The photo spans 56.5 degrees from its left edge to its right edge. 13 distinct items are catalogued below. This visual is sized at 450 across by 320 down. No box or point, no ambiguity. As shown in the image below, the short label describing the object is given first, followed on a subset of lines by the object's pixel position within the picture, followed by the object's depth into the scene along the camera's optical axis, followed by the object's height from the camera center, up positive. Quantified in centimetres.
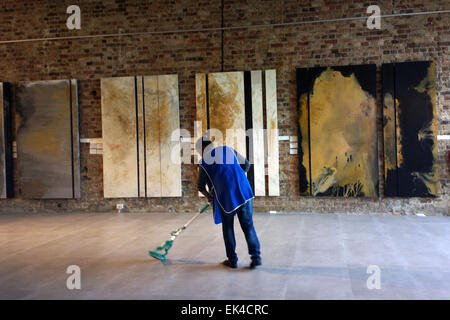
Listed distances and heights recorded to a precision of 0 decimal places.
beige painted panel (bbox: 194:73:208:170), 827 +102
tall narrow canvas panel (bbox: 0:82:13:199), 893 +27
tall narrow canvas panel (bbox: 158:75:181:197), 841 +37
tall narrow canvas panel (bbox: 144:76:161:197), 847 +36
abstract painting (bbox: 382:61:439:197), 746 +34
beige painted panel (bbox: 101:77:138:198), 856 +38
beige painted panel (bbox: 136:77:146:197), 853 +41
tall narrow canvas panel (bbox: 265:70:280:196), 806 +28
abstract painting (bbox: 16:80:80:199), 879 +39
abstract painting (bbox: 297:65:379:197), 770 +35
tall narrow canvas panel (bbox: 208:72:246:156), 813 +91
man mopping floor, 448 -42
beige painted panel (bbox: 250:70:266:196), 809 +29
